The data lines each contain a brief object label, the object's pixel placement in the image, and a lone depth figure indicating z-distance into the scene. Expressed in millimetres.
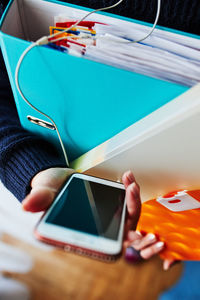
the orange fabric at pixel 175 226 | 465
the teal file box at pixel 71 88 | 397
